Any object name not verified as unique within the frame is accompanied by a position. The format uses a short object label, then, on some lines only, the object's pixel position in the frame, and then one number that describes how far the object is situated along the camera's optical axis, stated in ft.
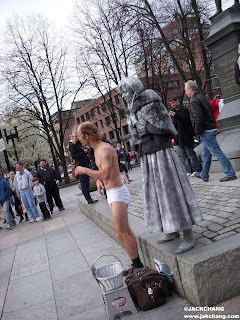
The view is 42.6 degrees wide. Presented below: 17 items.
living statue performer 10.16
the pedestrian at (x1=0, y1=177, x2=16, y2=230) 33.47
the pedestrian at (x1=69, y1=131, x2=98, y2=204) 26.81
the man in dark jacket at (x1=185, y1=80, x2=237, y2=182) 20.25
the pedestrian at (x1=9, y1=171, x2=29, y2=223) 38.16
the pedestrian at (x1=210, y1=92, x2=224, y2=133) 29.22
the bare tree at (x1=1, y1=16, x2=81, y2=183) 76.74
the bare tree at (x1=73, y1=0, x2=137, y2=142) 68.59
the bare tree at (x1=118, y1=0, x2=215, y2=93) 61.82
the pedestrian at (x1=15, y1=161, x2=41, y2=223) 33.66
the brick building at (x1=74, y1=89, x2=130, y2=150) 181.88
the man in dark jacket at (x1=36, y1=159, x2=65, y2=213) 35.78
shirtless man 11.07
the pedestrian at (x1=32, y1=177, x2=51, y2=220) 33.20
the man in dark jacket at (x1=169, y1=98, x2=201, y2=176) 25.52
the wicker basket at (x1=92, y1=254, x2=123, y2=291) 9.58
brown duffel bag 9.74
